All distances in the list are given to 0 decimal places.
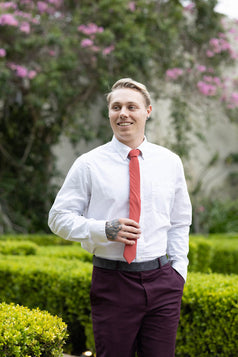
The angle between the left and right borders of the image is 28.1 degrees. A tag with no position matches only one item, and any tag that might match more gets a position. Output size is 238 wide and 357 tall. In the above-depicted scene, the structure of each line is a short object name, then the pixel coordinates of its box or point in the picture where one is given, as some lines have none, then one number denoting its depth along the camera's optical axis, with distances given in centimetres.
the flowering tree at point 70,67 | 943
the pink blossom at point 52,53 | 980
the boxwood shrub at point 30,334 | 220
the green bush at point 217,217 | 1209
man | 229
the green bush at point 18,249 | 618
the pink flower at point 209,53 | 1164
